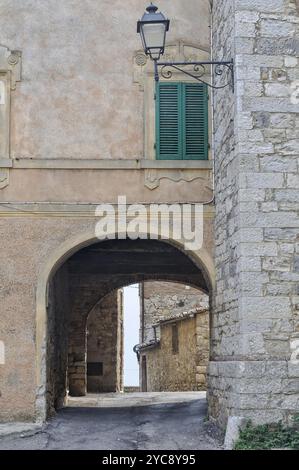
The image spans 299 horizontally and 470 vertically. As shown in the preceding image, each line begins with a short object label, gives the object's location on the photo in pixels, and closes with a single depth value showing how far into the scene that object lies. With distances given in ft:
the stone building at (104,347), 119.85
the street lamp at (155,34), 52.93
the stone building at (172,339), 114.86
